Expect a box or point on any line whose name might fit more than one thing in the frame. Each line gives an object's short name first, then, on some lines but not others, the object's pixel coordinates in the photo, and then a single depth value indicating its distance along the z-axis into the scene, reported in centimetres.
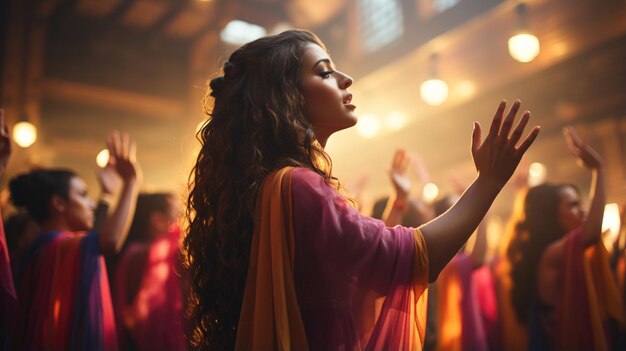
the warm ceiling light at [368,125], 802
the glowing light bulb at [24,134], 662
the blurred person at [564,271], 274
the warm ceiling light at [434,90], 636
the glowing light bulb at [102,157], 319
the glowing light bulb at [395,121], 821
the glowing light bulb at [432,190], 858
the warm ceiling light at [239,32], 756
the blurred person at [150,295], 372
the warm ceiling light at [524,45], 511
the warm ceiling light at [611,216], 660
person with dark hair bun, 232
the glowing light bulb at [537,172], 799
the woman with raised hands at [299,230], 127
